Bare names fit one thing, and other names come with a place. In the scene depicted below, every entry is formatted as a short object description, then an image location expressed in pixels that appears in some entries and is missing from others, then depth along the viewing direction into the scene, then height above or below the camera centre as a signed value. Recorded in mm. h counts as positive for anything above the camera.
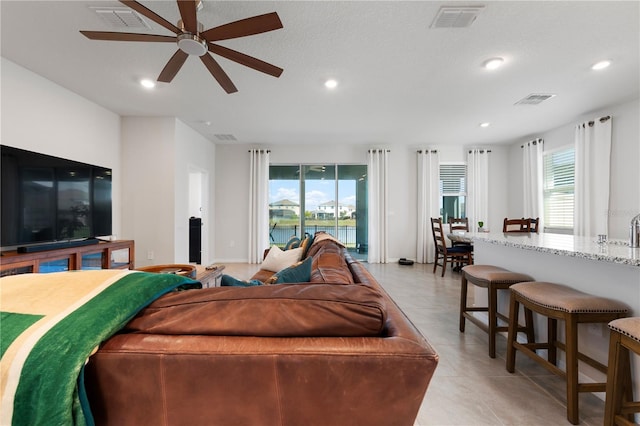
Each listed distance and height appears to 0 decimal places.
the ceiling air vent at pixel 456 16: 2037 +1481
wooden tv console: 2463 -513
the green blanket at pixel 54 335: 564 -273
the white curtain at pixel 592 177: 3988 +520
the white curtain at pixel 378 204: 5969 +149
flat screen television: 2596 +120
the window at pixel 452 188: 6168 +511
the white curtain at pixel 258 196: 5941 +304
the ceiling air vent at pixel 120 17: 2082 +1504
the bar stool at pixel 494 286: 2105 -577
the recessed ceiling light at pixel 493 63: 2734 +1485
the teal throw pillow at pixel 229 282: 1136 -293
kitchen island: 1471 -375
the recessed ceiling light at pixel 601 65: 2805 +1504
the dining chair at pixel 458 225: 5453 -298
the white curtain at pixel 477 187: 5992 +520
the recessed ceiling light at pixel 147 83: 3170 +1481
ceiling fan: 1741 +1204
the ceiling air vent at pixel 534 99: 3574 +1493
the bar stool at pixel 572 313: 1447 -547
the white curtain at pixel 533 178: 5262 +637
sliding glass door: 6207 +310
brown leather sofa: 647 -388
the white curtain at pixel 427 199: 5938 +257
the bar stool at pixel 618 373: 1201 -729
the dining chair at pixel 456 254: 4766 -737
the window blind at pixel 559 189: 4777 +397
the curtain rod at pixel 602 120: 3951 +1333
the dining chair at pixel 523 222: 4174 -179
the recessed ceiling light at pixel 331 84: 3152 +1470
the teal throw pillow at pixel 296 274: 1278 -301
